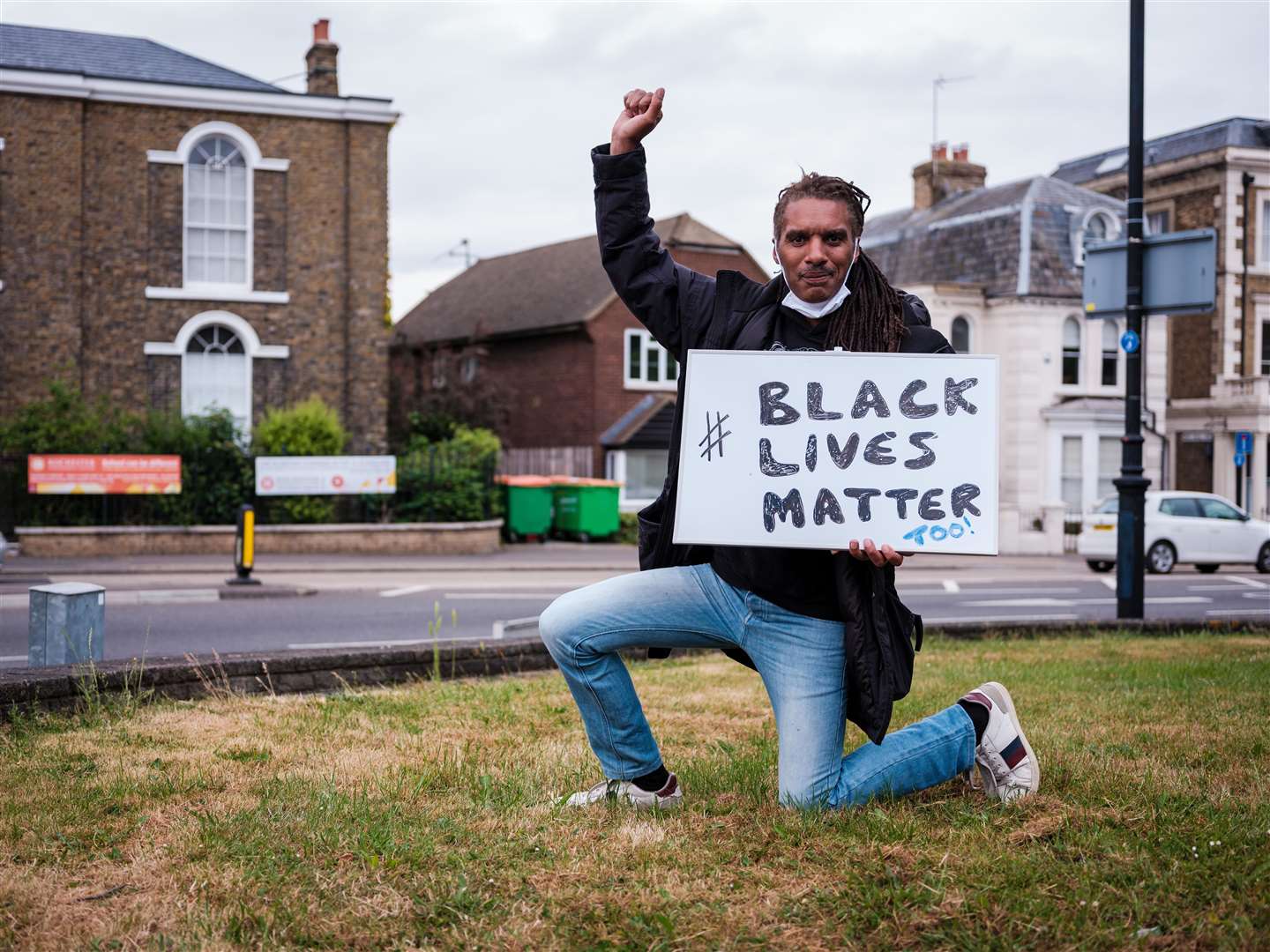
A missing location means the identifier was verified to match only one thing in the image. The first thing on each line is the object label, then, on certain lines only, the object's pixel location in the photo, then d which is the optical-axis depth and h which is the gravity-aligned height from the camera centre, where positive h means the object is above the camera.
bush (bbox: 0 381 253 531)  21.38 +0.04
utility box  7.07 -0.92
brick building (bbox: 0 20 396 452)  24.02 +4.15
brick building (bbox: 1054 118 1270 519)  37.38 +4.07
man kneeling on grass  4.15 -0.44
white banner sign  22.50 -0.34
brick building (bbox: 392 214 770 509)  33.31 +2.32
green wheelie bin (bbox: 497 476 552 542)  26.89 -1.04
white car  24.95 -1.36
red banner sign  20.80 -0.32
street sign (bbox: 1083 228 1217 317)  11.12 +1.60
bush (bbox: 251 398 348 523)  22.89 +0.26
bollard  15.77 -1.12
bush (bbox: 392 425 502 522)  24.02 -0.52
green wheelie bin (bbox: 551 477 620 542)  27.97 -1.08
